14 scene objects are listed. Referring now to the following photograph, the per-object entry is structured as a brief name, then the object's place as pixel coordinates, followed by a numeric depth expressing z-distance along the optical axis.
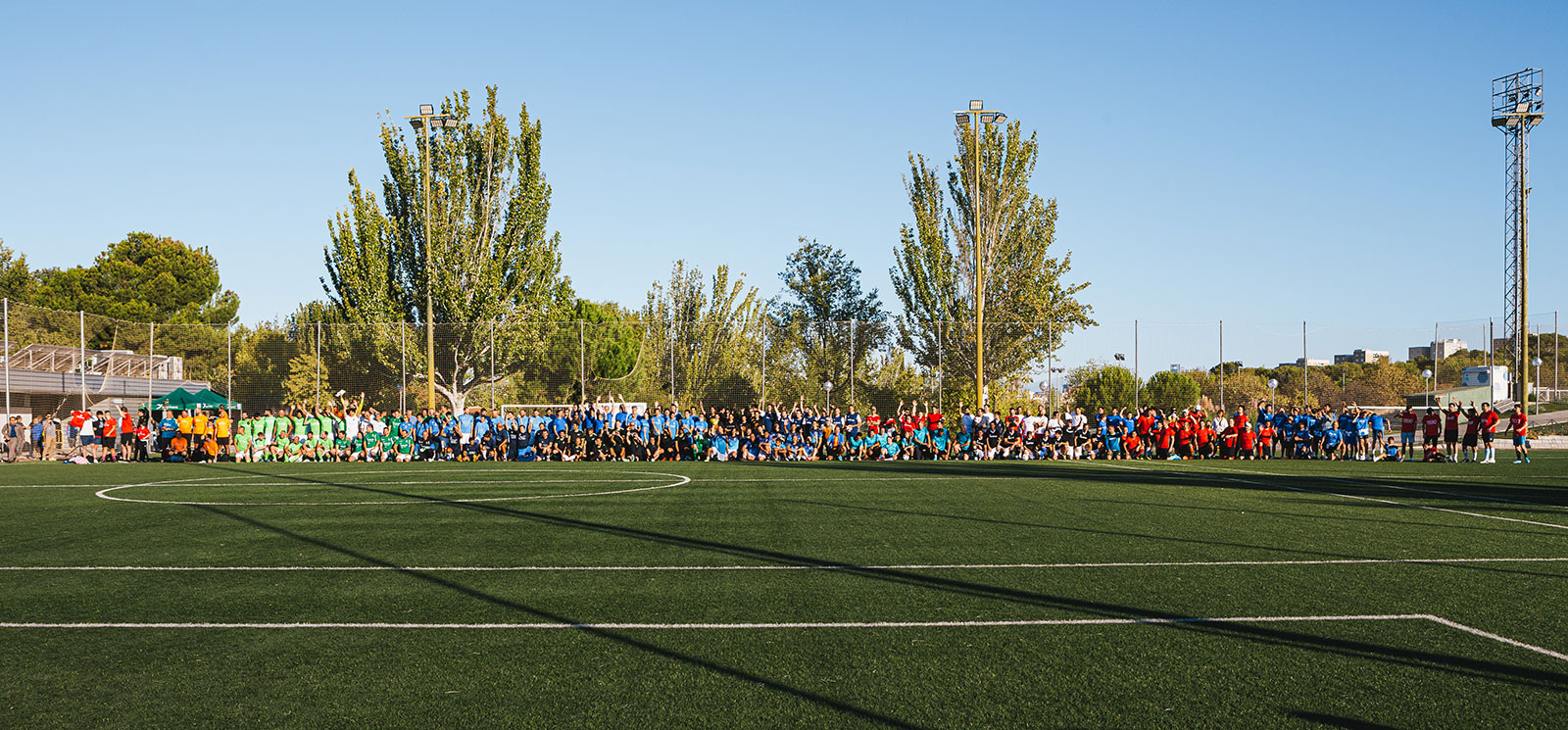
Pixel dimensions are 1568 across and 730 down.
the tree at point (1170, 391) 40.84
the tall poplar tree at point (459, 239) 35.34
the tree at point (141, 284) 47.12
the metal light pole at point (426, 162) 27.66
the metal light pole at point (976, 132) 27.75
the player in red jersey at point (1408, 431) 24.60
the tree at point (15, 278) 46.52
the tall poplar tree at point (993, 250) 35.00
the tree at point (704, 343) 31.22
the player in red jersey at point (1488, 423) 22.50
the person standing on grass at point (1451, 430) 23.25
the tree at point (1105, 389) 43.56
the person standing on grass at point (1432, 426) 23.67
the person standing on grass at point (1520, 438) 23.02
